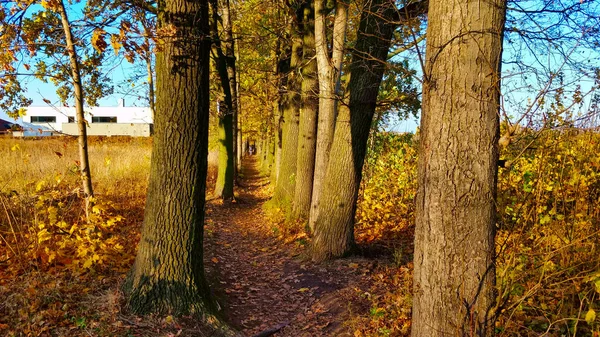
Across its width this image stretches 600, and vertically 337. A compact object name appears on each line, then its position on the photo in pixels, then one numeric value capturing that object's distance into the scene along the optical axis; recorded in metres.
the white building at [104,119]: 41.56
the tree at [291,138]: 10.45
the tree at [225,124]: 11.82
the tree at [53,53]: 5.56
